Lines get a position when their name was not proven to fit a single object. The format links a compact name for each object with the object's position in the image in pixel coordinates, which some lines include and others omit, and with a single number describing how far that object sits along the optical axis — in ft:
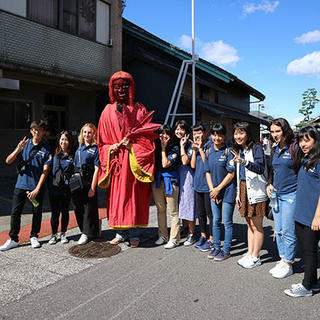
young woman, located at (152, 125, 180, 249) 14.65
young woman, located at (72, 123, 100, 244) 14.64
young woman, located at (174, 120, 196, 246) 14.78
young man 14.23
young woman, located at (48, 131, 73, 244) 14.62
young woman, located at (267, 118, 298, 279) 11.24
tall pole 36.79
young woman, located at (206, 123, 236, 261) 12.92
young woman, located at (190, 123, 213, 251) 14.05
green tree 121.90
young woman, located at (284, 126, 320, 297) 9.89
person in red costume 14.23
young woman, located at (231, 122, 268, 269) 11.92
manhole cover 13.80
